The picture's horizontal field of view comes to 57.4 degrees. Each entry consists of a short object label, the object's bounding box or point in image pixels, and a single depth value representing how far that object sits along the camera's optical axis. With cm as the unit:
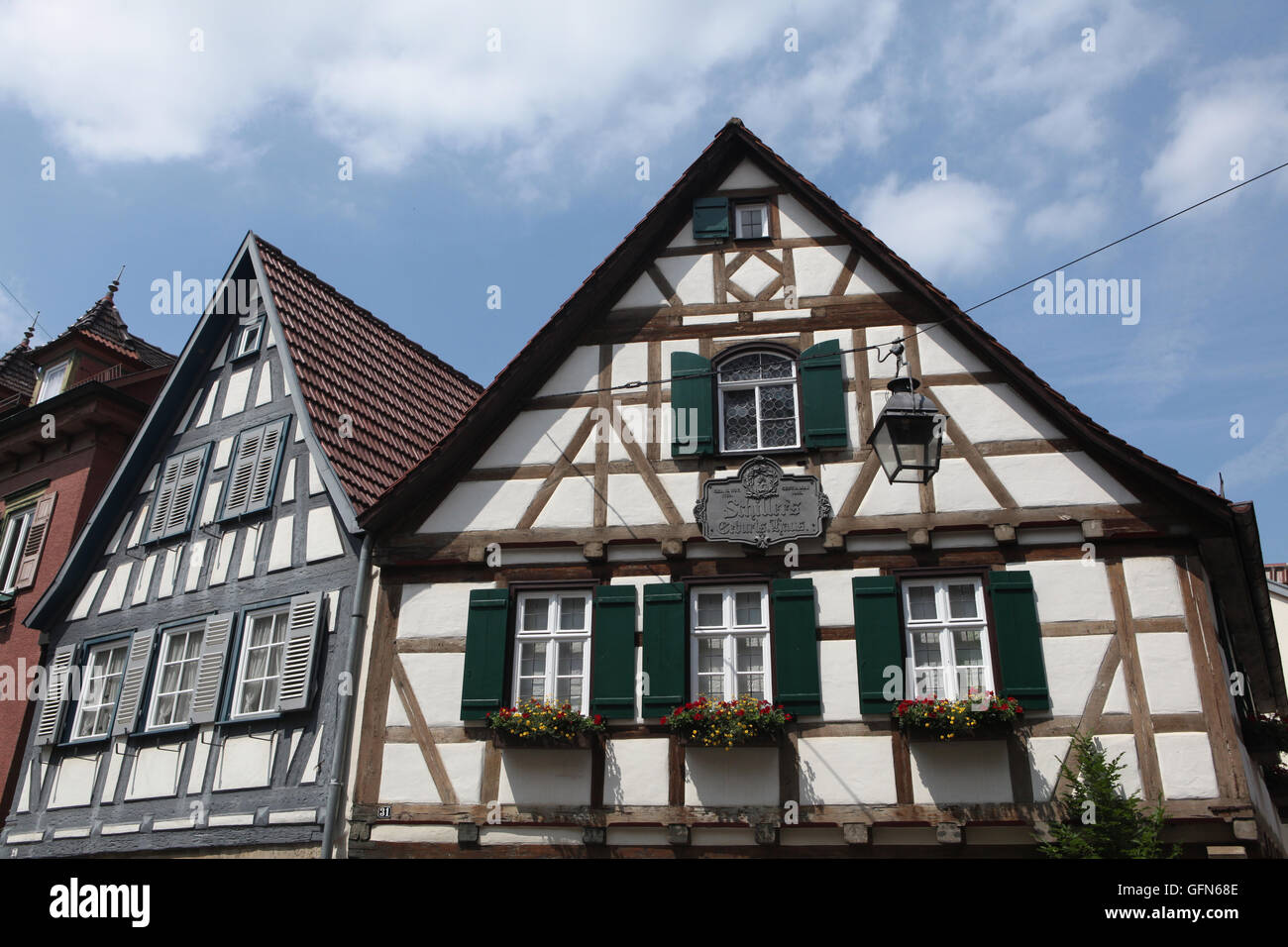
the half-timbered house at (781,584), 1041
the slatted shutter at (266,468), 1394
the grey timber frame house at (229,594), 1226
